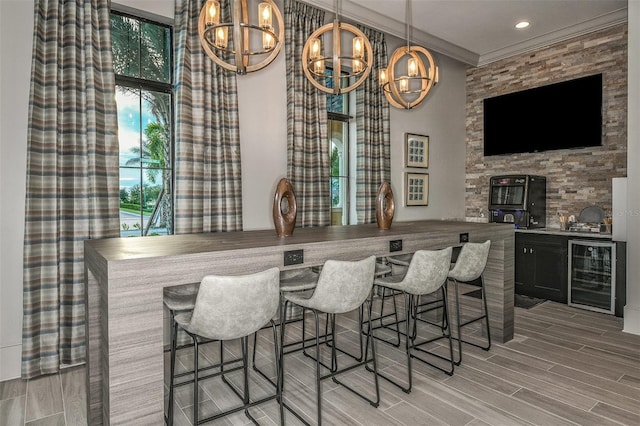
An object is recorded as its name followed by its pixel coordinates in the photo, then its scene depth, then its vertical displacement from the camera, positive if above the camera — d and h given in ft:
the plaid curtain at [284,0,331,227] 13.61 +2.75
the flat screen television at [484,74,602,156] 15.81 +3.86
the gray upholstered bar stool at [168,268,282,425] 5.97 -1.58
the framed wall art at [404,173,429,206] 18.06 +0.81
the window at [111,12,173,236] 11.26 +2.54
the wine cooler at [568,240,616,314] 13.90 -2.55
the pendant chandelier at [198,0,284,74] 7.14 +3.50
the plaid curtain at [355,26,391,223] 15.93 +3.02
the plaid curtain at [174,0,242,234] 11.27 +2.08
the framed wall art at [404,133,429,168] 17.95 +2.62
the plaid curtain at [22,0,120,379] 9.23 +0.92
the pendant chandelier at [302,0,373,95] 9.27 +3.66
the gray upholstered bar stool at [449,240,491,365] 9.87 -1.44
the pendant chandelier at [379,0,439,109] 10.87 +3.68
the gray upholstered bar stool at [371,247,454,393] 8.66 -1.63
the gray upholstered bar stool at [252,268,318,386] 8.39 -1.69
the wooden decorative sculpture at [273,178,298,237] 8.31 -0.09
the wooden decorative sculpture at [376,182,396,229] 10.00 -0.02
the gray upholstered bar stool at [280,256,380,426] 7.29 -1.60
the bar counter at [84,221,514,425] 5.49 -1.04
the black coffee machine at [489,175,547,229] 16.63 +0.25
